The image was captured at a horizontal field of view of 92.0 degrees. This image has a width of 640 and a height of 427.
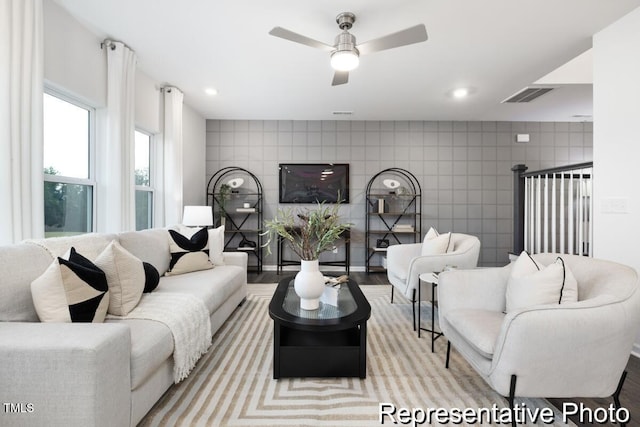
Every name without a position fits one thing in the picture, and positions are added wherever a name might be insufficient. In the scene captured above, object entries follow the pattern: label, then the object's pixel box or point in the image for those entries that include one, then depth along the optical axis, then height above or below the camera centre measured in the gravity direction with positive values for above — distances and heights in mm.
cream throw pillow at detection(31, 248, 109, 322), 1423 -393
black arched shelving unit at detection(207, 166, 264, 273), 5129 +112
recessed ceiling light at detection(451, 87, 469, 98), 3861 +1544
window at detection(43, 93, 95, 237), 2502 +384
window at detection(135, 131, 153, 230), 3718 +373
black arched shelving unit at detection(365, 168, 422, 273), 5184 +69
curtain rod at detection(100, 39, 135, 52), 2842 +1548
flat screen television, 5223 +506
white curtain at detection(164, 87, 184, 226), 3906 +741
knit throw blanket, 1741 -663
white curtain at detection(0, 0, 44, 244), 1836 +561
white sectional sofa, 1109 -601
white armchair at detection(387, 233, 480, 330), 2822 -473
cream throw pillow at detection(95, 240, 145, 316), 1757 -396
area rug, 1593 -1051
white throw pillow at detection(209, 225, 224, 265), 3162 -360
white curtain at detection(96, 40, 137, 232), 2883 +601
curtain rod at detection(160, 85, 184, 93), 3875 +1549
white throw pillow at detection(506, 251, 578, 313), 1572 -389
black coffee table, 1842 -852
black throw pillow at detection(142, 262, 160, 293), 2143 -470
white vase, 2047 -483
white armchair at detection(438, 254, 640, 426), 1348 -592
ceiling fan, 2154 +1242
